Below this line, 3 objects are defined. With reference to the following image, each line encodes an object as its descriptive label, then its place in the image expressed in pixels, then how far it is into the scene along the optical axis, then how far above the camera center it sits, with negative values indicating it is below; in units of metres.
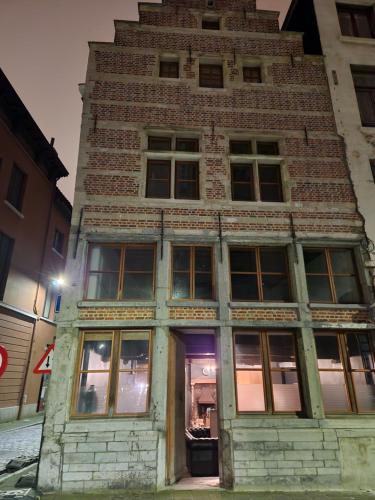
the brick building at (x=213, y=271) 6.32 +2.44
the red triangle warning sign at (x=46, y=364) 6.06 +0.20
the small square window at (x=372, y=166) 9.13 +5.71
